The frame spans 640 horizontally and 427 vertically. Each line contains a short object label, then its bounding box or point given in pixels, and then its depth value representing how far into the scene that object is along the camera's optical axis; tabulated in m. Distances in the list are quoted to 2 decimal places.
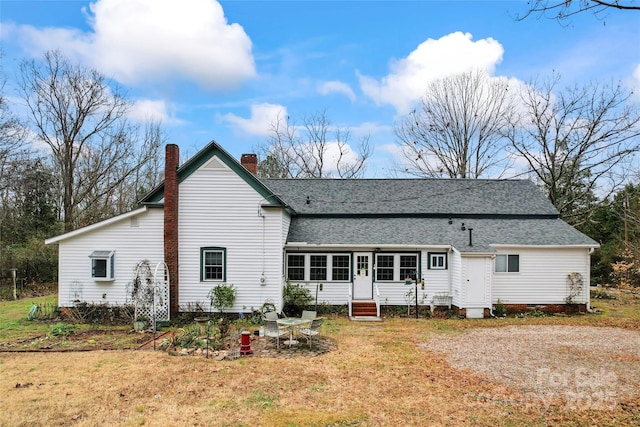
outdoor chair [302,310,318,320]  12.52
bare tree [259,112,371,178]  36.75
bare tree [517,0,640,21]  5.66
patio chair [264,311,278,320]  12.50
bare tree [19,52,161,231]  28.66
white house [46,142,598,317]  15.22
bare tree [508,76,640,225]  25.36
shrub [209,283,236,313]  15.00
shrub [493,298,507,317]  16.89
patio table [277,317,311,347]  11.63
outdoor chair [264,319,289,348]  11.34
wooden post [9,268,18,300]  20.89
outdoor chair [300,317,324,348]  11.46
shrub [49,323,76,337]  12.73
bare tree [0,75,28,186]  24.19
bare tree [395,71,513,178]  31.97
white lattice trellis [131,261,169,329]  14.55
